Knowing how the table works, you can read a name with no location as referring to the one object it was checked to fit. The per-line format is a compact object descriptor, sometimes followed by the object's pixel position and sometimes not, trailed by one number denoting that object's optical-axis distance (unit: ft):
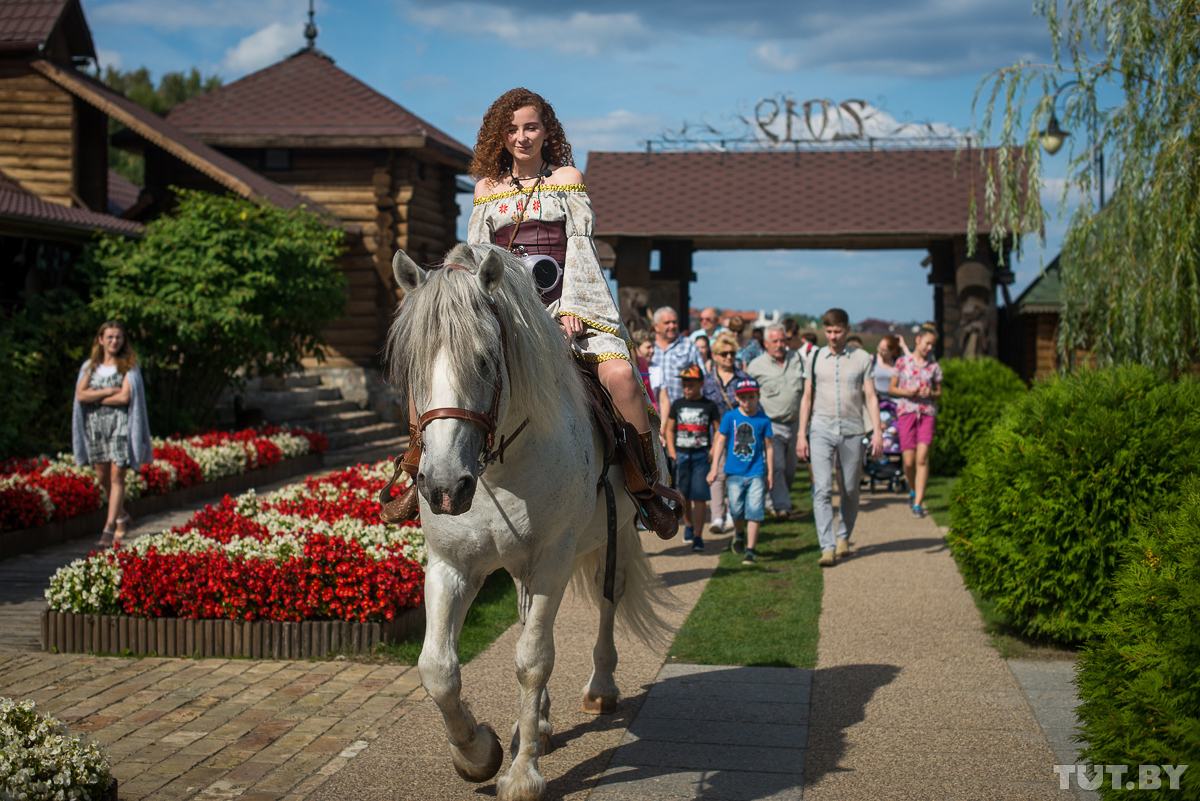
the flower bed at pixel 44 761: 11.48
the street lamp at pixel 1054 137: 33.65
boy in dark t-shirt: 32.19
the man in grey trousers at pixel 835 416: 30.37
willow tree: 29.48
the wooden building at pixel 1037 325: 65.72
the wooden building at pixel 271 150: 59.16
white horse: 11.09
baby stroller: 44.70
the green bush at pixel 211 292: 48.78
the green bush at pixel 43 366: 39.29
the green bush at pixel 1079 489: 19.80
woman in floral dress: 31.94
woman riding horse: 15.38
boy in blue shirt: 30.76
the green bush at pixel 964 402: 49.73
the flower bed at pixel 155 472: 31.24
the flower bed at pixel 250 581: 20.81
